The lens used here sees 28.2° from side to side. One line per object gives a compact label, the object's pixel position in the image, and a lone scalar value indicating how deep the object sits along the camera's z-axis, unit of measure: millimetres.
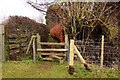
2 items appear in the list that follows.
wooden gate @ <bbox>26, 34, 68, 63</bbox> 9773
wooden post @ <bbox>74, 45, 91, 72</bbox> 7679
